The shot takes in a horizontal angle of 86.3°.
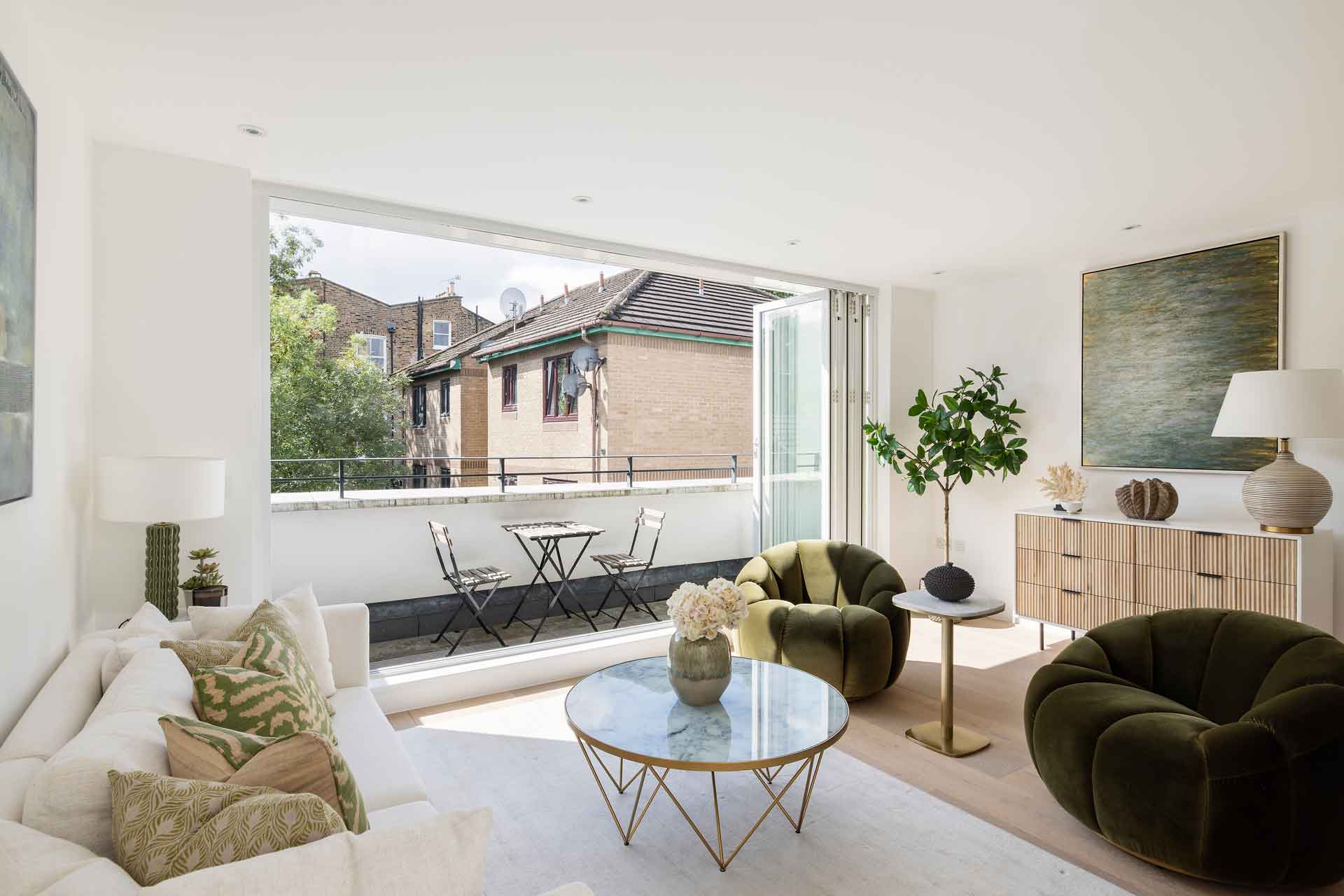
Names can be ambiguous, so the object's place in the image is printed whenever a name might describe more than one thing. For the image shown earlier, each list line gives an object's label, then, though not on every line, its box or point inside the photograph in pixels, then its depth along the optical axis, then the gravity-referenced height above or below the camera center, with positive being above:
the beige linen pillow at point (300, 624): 2.22 -0.57
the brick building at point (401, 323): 11.99 +2.16
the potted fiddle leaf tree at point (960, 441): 4.82 +0.05
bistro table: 4.87 -0.70
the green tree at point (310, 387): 9.34 +0.80
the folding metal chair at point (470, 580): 4.50 -0.85
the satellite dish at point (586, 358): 8.95 +1.11
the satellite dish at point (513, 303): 10.59 +2.13
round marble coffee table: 2.06 -0.88
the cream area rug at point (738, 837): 2.14 -1.30
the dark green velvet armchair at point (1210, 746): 1.97 -0.89
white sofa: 0.96 -0.57
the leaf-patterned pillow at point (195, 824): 1.05 -0.57
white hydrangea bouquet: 2.42 -0.55
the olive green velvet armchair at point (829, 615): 3.38 -0.83
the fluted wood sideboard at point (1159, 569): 3.42 -0.64
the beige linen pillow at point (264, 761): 1.29 -0.58
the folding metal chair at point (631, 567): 5.15 -0.87
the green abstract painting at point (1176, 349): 3.90 +0.58
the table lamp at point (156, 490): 2.46 -0.16
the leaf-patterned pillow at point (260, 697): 1.65 -0.60
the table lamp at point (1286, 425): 3.28 +0.11
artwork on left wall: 1.67 +0.41
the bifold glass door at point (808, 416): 5.46 +0.24
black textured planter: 3.04 -0.58
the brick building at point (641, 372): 8.95 +0.99
